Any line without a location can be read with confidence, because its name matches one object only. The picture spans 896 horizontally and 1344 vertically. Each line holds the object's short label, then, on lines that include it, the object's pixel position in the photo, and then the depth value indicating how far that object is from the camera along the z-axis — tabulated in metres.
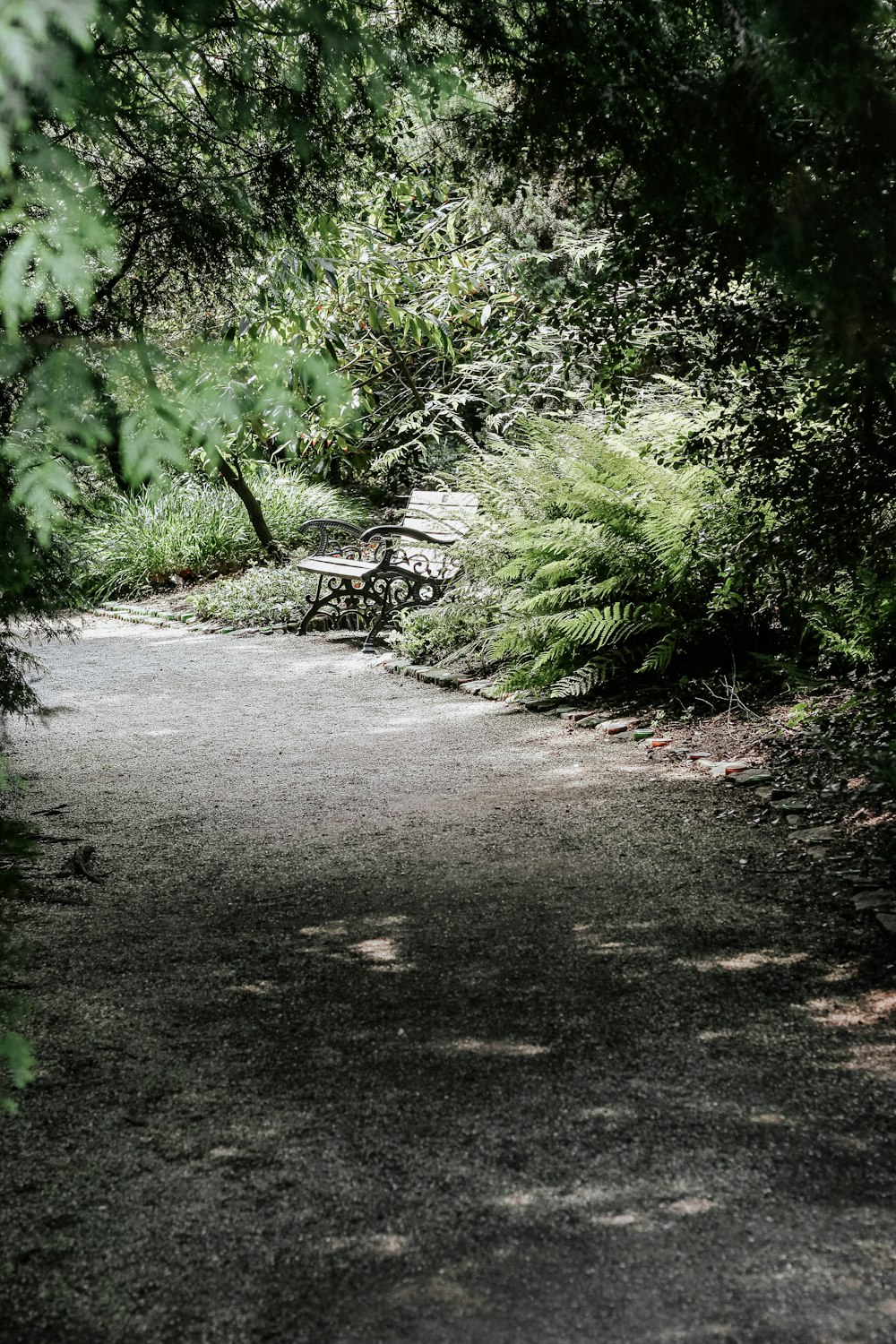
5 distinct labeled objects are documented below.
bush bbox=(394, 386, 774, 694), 6.57
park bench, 10.62
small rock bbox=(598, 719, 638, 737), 6.80
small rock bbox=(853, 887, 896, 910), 4.10
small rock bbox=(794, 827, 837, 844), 4.77
